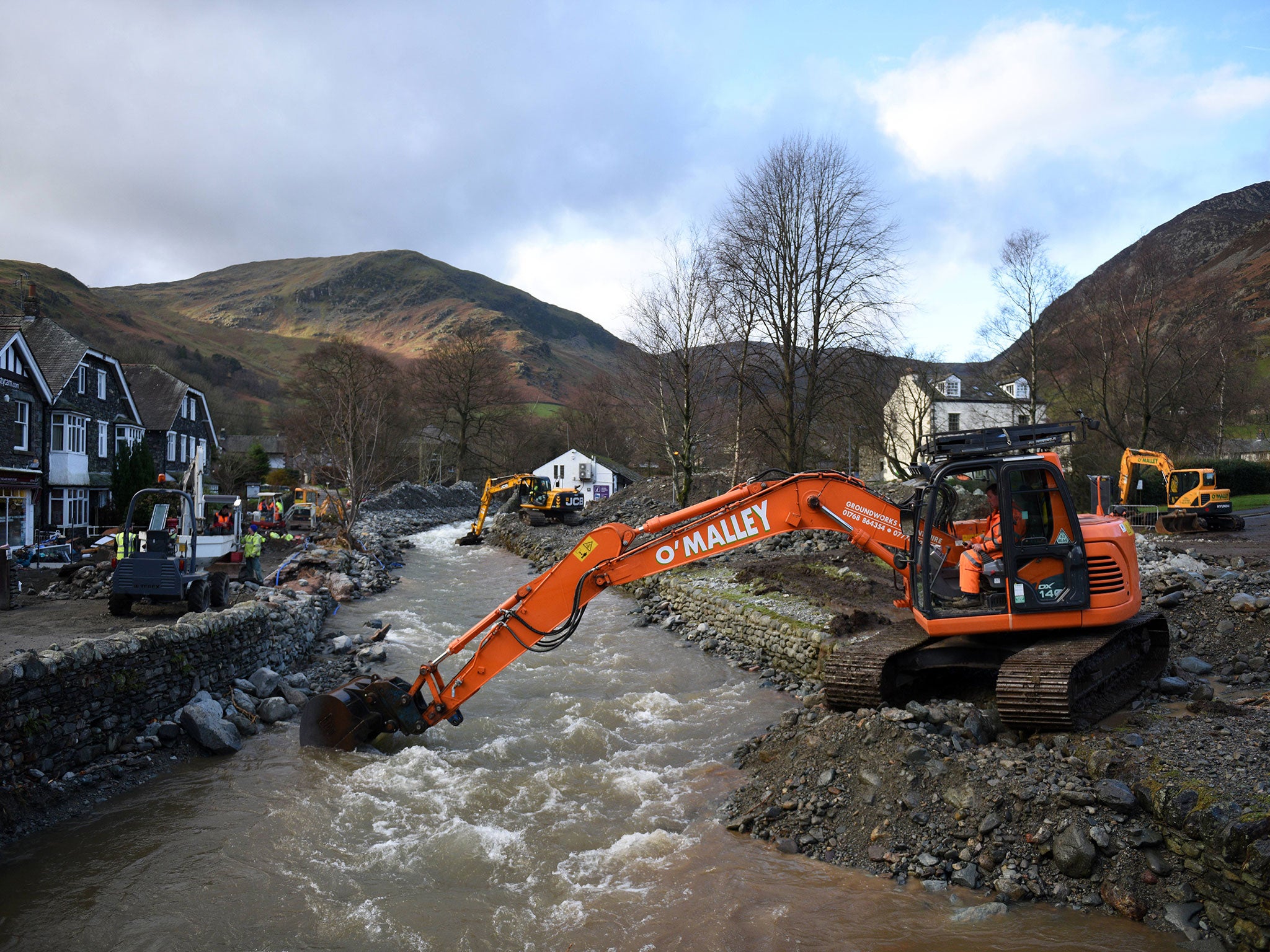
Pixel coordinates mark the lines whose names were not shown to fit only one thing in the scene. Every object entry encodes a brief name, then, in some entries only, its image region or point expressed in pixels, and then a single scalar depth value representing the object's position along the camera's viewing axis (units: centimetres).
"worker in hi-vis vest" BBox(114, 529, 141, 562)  1232
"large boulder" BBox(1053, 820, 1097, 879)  509
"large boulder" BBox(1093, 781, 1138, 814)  522
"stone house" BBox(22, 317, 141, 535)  2464
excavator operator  731
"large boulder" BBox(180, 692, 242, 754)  872
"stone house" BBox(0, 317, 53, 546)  2161
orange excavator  695
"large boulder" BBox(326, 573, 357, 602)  1797
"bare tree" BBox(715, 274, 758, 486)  2138
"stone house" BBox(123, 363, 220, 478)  3400
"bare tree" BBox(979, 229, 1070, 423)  2770
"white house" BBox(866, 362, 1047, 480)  3039
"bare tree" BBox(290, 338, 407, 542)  2477
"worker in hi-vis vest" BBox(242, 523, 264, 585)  1588
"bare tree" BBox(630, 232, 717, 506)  2481
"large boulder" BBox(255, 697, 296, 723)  976
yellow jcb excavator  3297
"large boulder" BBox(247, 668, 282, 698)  1038
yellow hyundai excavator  2166
